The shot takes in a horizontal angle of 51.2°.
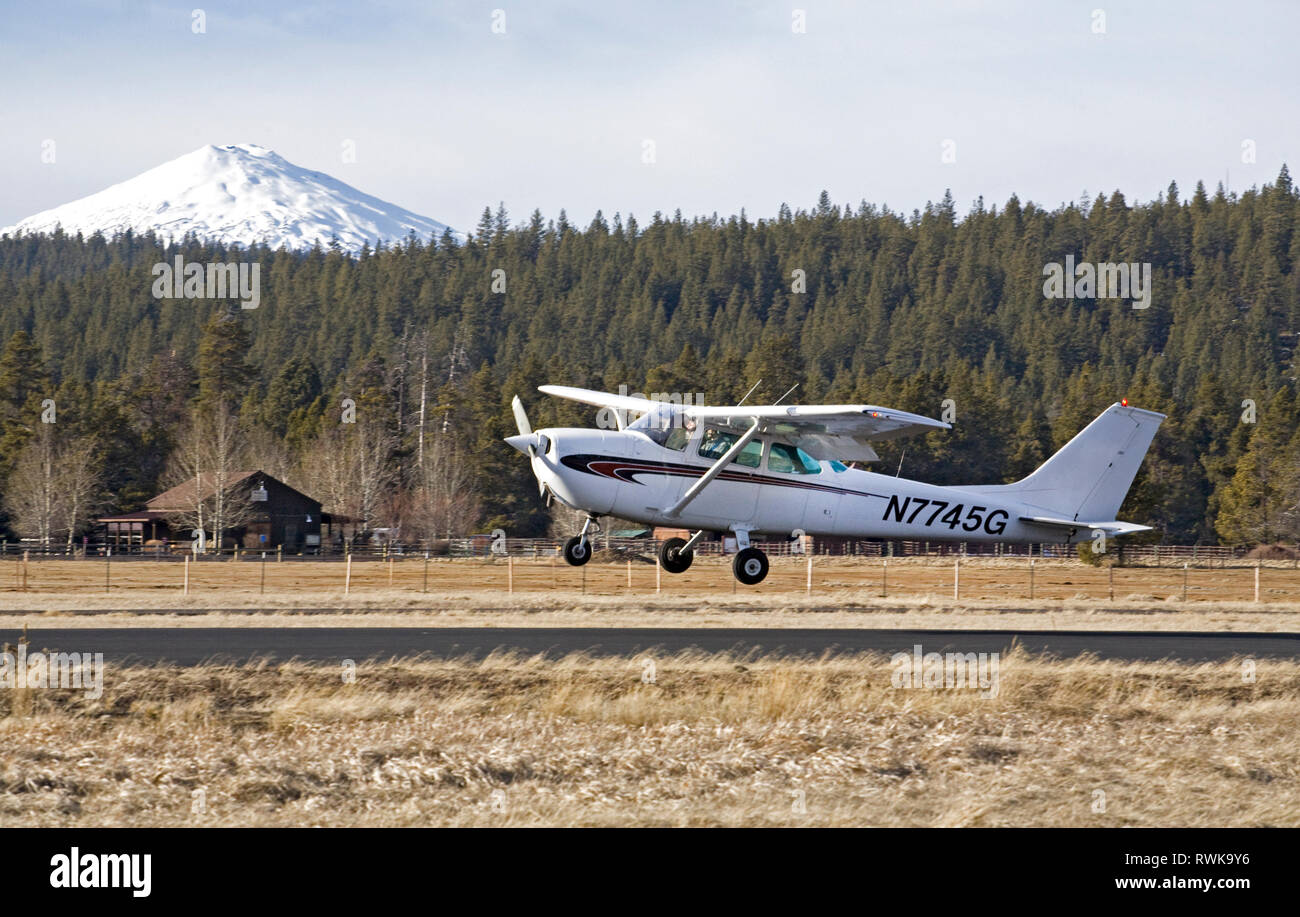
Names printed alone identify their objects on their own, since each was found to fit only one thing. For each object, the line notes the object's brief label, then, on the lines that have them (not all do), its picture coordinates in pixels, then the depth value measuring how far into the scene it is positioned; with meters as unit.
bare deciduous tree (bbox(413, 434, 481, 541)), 82.75
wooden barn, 77.19
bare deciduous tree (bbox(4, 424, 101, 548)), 78.25
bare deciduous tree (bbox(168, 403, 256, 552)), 74.62
